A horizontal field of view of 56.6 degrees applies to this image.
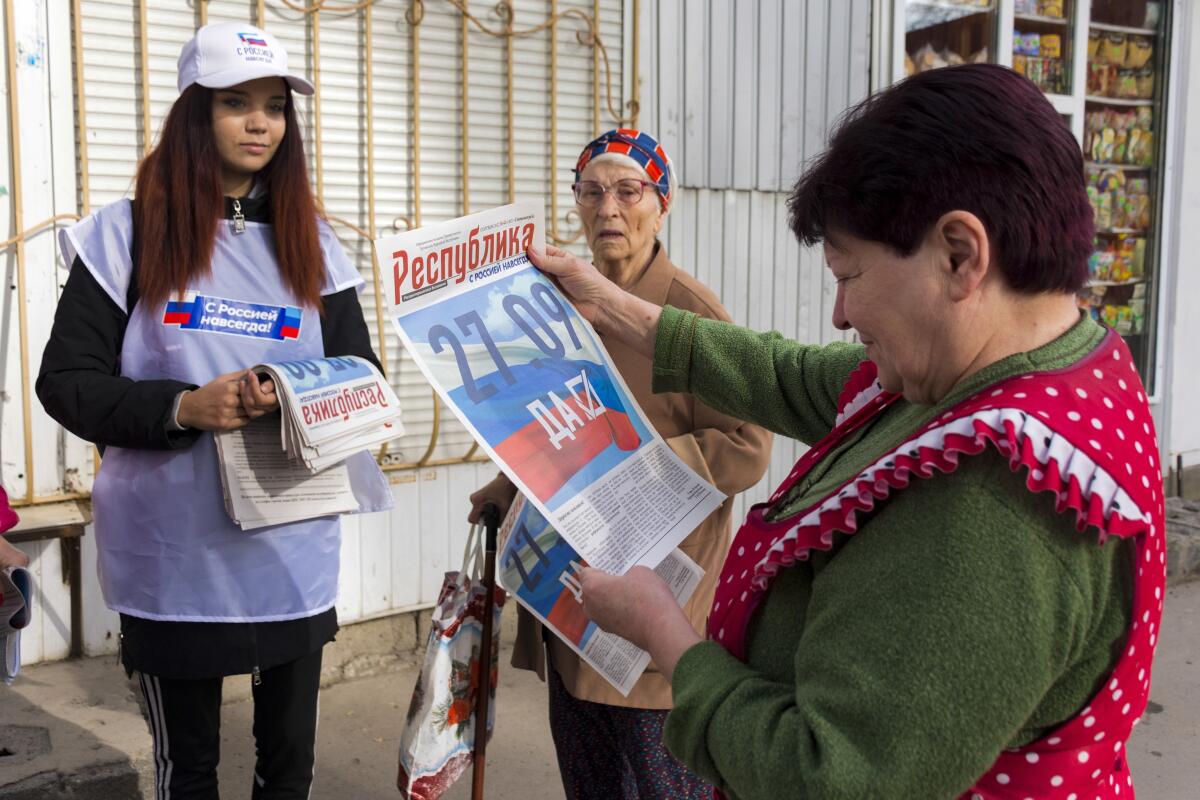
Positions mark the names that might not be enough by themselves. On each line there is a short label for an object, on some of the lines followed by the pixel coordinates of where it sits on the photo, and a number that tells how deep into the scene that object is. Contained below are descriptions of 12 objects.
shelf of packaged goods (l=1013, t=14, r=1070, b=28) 6.15
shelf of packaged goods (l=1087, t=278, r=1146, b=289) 6.88
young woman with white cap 2.21
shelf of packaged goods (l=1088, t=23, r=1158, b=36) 6.49
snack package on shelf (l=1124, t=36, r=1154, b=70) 6.65
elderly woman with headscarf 2.37
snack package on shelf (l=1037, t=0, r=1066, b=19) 6.23
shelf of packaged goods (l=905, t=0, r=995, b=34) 5.59
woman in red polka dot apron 0.97
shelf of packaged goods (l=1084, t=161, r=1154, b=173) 6.68
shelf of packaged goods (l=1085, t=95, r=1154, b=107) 6.55
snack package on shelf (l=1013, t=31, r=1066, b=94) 6.19
